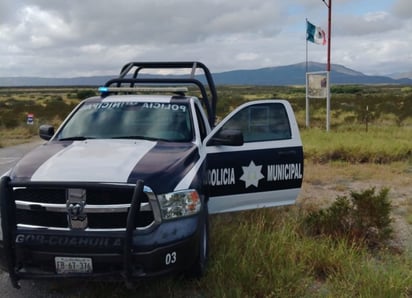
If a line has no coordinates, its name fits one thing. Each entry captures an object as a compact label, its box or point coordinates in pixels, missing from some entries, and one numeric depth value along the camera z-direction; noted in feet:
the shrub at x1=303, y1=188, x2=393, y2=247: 17.76
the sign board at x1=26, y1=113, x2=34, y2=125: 72.13
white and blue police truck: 11.18
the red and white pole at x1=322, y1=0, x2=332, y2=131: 55.54
